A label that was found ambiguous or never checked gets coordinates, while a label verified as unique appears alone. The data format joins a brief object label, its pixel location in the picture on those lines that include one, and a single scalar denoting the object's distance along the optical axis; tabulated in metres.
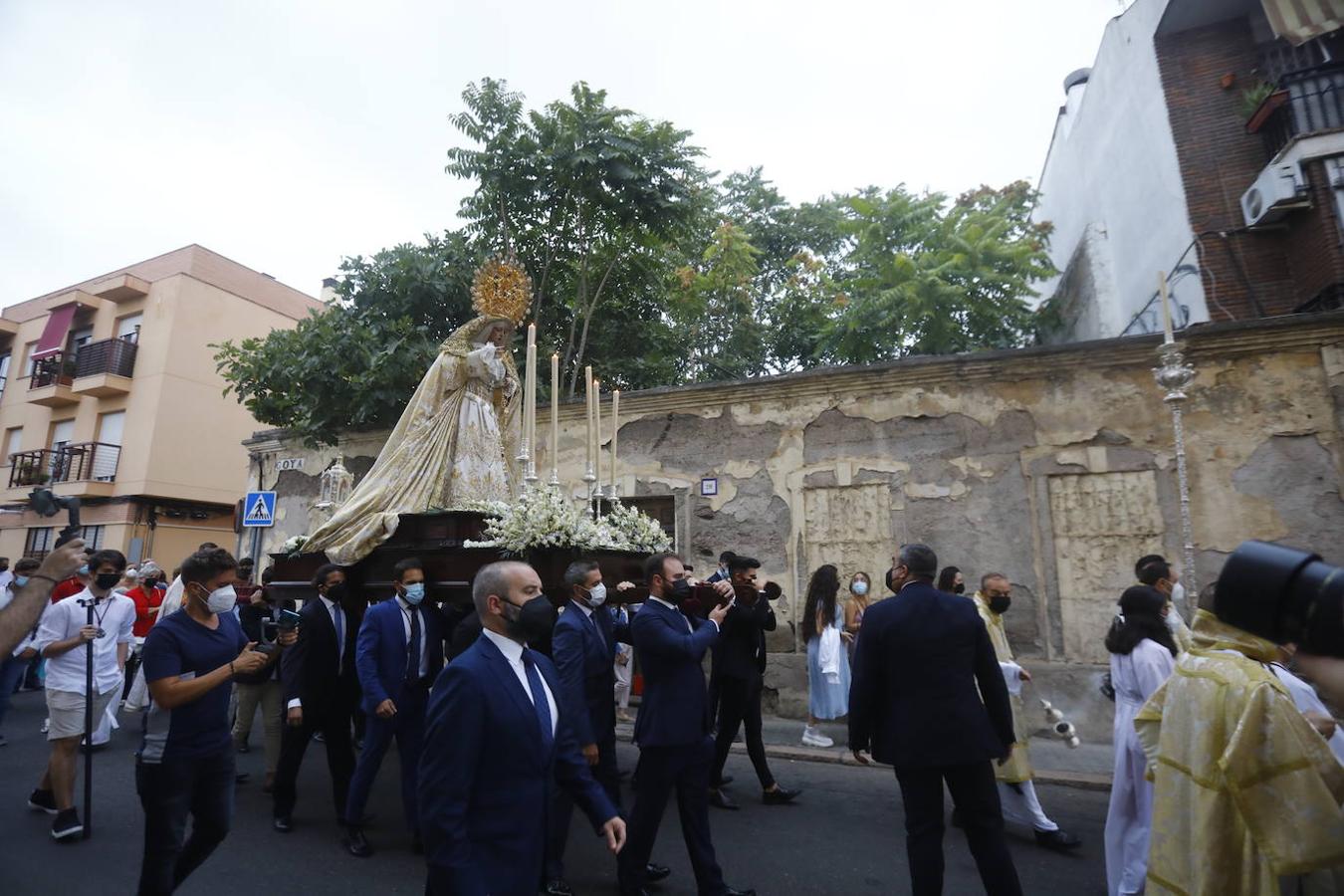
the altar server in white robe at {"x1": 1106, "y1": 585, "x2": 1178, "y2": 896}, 3.47
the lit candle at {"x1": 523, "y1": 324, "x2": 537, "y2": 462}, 4.54
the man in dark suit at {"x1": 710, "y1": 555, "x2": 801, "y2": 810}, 5.28
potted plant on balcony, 9.84
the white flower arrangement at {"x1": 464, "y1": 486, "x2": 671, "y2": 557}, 4.25
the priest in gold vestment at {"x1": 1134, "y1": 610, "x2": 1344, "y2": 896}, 1.79
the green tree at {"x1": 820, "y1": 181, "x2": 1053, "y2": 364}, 13.42
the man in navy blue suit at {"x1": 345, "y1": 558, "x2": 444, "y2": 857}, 4.37
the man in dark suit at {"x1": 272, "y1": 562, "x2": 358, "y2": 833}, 4.80
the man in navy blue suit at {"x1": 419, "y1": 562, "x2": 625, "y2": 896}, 2.23
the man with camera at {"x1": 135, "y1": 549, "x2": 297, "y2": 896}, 3.13
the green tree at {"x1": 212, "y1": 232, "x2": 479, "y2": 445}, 10.67
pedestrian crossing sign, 11.02
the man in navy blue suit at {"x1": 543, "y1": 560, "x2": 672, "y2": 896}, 3.90
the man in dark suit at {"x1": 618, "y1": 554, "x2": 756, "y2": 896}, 3.57
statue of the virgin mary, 4.91
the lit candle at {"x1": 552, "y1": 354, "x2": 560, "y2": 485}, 4.65
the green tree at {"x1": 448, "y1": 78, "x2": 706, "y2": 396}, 11.23
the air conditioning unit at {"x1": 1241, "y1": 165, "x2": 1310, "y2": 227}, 9.50
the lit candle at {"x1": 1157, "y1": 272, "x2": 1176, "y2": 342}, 6.14
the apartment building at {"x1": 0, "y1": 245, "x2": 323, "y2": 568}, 19.39
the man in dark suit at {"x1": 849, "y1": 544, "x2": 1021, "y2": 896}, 3.18
